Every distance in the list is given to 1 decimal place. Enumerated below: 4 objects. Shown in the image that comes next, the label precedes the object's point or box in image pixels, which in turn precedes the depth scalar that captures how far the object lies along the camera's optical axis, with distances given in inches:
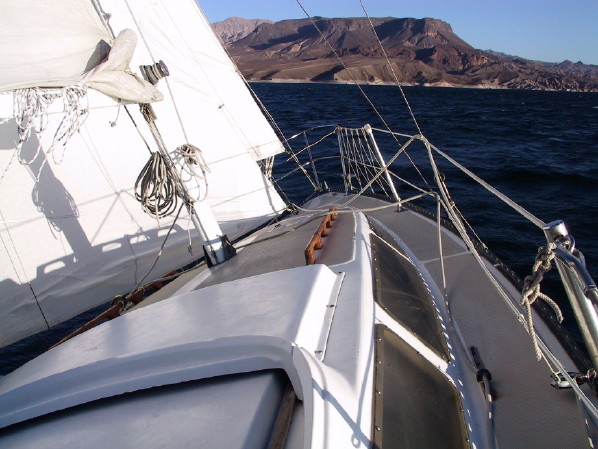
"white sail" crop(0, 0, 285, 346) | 99.8
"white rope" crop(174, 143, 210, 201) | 128.6
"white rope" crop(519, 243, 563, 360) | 55.3
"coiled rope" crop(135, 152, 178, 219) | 124.7
